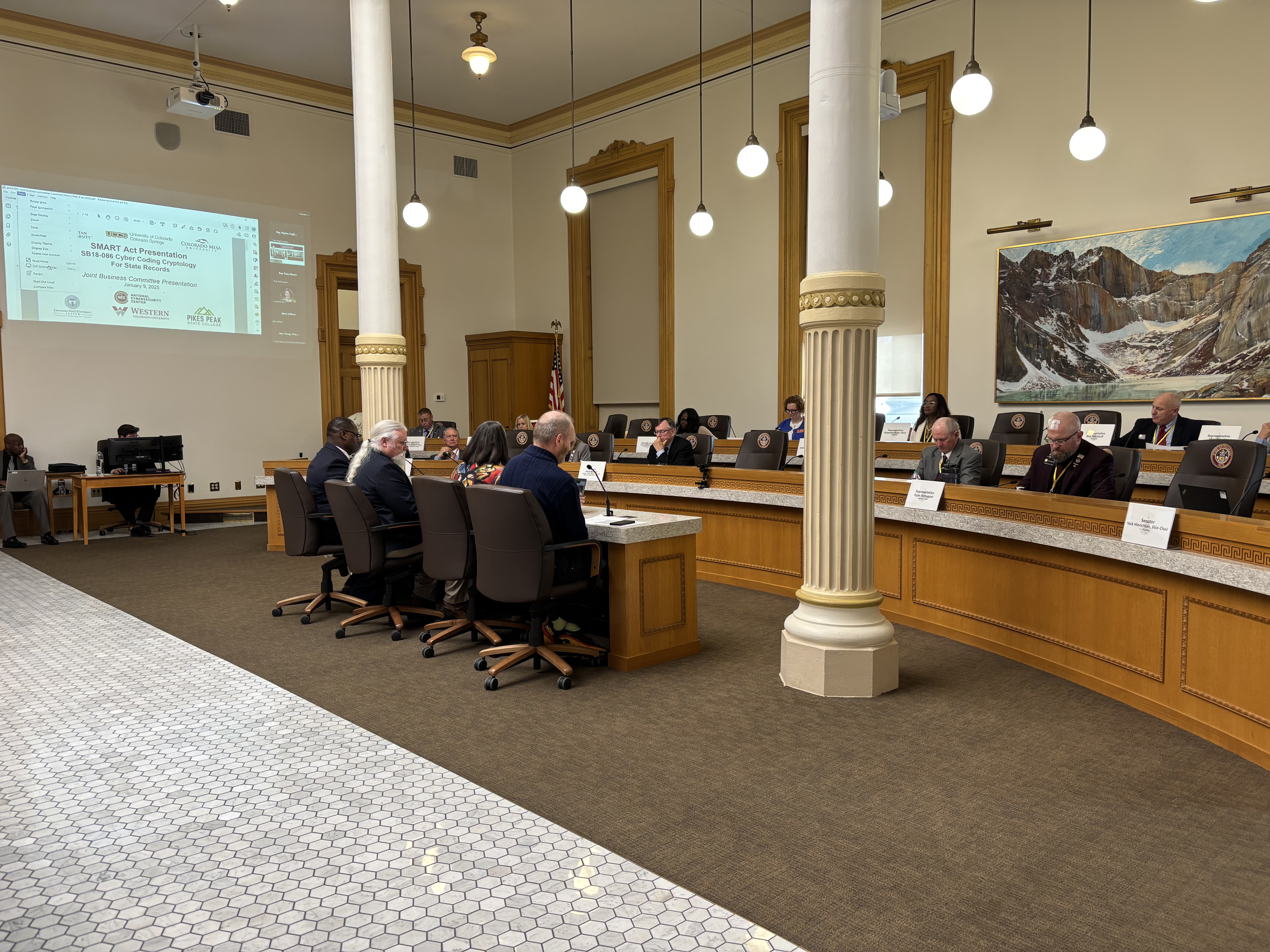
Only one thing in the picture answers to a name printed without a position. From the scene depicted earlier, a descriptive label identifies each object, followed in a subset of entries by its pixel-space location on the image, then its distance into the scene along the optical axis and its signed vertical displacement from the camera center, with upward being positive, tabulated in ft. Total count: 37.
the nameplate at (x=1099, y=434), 22.13 -0.65
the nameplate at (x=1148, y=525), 11.05 -1.47
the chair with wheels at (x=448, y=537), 14.17 -1.96
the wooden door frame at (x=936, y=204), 29.30 +6.72
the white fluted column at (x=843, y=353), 12.54 +0.81
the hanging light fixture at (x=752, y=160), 25.41 +7.09
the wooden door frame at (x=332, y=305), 38.81 +4.80
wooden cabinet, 42.86 +1.87
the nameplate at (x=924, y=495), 15.25 -1.46
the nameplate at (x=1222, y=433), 19.60 -0.57
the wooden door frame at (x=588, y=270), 38.19 +6.41
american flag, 42.34 +1.14
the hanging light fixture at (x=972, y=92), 17.60 +6.21
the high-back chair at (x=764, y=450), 23.16 -1.02
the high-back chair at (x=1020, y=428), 24.86 -0.56
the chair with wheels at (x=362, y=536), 15.67 -2.14
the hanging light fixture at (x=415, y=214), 30.81 +6.88
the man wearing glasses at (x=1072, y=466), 15.15 -1.00
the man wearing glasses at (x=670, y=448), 25.09 -1.01
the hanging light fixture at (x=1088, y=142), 20.72 +6.15
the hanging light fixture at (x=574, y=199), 29.37 +6.98
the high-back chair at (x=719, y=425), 33.27 -0.50
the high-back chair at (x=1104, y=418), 23.54 -0.28
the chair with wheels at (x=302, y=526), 17.22 -2.13
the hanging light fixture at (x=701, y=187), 30.22 +9.07
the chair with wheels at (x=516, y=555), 12.60 -2.00
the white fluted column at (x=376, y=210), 22.13 +5.04
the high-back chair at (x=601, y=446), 28.84 -1.06
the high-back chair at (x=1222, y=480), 12.23 -1.03
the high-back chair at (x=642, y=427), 30.60 -0.54
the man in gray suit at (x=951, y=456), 18.42 -0.99
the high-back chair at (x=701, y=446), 26.00 -1.01
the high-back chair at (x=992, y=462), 19.58 -1.16
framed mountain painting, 23.54 +2.61
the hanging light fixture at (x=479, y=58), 29.81 +11.79
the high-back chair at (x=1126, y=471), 15.69 -1.11
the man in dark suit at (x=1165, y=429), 21.33 -0.53
